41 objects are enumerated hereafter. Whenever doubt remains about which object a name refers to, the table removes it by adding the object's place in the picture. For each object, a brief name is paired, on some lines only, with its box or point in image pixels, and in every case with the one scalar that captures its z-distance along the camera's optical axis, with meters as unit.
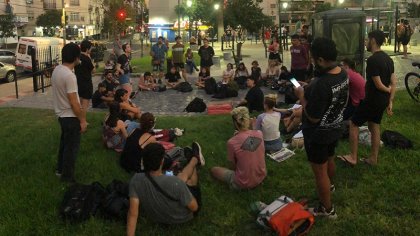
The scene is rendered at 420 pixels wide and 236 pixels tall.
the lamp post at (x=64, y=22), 32.28
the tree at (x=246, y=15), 29.00
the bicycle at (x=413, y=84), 9.99
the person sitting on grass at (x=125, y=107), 8.77
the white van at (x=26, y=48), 24.84
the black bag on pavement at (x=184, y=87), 14.35
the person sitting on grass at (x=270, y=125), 6.84
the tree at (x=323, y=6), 62.01
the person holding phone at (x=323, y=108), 4.14
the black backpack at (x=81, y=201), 4.93
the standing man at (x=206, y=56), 16.23
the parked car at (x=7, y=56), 27.17
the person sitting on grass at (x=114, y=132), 7.33
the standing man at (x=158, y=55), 16.78
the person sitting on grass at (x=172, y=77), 15.69
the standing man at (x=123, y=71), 11.95
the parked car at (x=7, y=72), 21.73
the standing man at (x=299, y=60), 11.73
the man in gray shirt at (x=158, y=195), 4.26
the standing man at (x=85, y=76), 8.41
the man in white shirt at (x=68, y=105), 5.46
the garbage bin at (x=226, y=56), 25.59
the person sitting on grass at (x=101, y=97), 11.61
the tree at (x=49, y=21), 63.56
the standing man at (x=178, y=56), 16.59
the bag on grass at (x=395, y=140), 6.93
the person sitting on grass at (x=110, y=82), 11.76
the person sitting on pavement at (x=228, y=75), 13.97
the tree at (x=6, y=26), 49.96
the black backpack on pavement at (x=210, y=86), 13.55
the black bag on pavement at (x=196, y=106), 10.97
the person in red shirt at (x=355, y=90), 6.14
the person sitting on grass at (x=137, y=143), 5.98
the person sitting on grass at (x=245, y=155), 5.40
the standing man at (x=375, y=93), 5.70
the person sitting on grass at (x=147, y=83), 14.80
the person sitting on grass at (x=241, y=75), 14.32
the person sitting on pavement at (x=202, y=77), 14.89
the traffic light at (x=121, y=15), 27.71
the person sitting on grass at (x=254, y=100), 9.98
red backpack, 4.31
